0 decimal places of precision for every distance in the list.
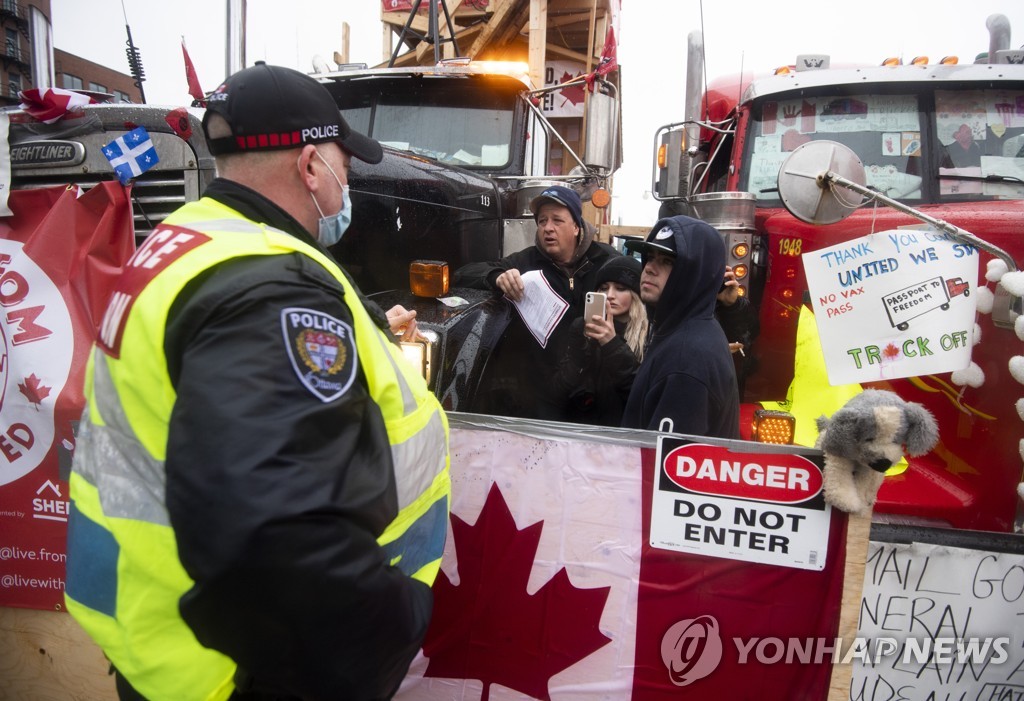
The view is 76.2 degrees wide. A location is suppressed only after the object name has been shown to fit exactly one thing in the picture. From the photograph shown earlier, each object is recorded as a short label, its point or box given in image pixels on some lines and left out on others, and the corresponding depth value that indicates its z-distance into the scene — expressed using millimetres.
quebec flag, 2510
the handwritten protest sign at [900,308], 2352
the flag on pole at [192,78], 3100
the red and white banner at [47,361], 2480
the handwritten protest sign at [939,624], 2012
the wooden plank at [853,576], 1807
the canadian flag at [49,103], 2688
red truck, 2861
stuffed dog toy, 1602
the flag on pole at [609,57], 4676
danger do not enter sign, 1852
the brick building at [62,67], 33906
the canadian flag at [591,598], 1922
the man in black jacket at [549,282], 3438
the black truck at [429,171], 2748
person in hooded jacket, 2301
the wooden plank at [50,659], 2443
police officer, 1052
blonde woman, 2990
